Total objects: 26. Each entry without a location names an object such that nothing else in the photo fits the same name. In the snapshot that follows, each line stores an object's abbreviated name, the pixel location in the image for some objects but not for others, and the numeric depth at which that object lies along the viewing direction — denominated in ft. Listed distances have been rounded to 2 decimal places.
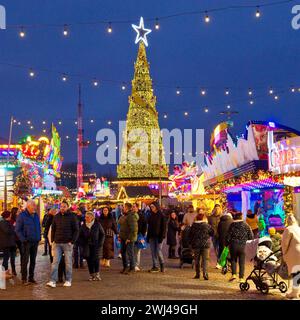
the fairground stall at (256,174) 83.35
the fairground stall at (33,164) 111.55
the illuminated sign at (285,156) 70.59
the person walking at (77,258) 55.42
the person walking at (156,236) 51.08
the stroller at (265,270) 37.78
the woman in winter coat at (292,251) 34.99
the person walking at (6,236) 45.24
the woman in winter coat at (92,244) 45.19
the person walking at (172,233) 64.85
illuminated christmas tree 191.11
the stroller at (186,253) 54.65
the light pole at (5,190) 89.04
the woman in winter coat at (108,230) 54.34
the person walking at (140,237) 53.16
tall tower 230.48
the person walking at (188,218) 57.74
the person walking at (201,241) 45.73
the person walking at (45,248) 68.51
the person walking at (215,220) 57.42
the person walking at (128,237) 50.16
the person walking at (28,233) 43.91
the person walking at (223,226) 51.16
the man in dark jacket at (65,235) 42.27
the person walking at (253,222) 56.70
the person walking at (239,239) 43.19
